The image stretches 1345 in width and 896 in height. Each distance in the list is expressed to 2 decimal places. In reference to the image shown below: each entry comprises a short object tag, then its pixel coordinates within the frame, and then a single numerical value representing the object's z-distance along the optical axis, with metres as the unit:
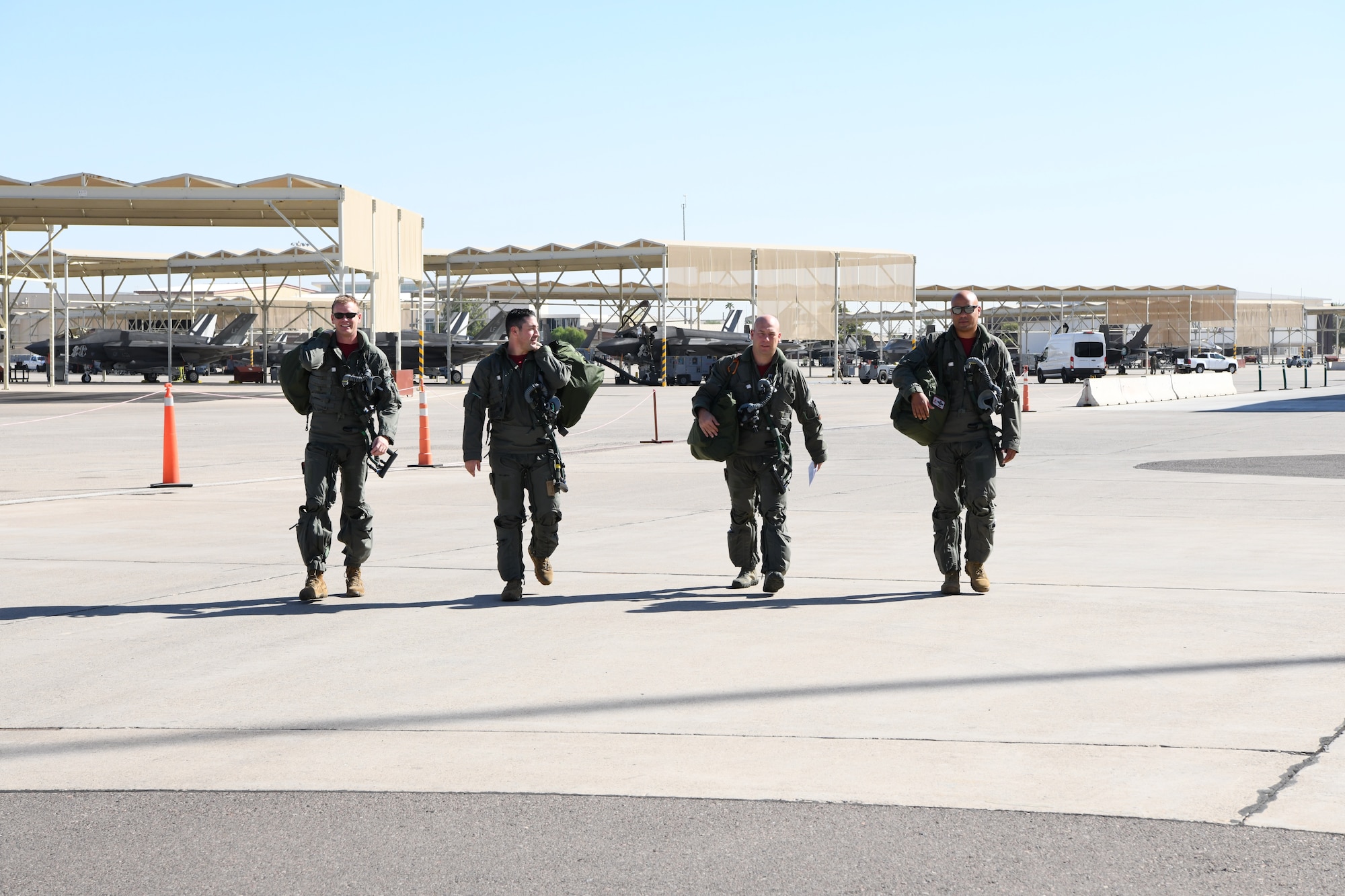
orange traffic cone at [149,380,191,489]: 15.49
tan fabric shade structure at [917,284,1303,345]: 92.62
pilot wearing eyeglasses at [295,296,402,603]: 8.65
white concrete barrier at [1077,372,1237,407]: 38.94
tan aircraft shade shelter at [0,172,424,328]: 38.50
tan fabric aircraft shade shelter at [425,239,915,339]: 61.41
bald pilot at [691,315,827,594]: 8.77
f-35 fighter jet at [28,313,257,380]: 68.81
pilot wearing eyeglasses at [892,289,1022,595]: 8.67
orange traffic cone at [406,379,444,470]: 18.72
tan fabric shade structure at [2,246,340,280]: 63.47
